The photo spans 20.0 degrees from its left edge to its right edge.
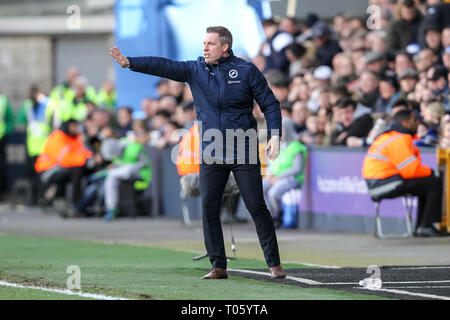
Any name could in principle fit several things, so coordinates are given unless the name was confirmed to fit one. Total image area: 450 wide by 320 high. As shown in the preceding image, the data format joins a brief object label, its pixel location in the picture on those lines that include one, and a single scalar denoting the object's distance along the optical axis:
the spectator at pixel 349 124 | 18.16
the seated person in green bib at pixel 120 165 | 21.28
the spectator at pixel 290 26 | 22.79
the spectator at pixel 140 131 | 22.22
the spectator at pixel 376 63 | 19.47
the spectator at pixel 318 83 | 20.34
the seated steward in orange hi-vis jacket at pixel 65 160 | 22.73
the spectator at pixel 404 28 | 20.50
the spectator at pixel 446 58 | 18.44
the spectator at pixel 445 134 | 16.67
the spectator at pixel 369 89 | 18.94
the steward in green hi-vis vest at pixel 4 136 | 29.03
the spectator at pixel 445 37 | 18.84
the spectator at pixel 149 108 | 24.39
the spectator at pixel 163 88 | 24.56
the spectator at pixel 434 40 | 19.20
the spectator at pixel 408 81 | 18.59
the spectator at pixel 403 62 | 19.09
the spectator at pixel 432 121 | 17.05
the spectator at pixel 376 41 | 20.30
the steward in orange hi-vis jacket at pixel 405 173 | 15.97
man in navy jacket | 10.90
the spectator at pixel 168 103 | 23.83
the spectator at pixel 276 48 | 22.47
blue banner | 23.98
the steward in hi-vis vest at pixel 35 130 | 26.72
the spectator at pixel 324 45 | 21.89
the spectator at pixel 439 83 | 17.91
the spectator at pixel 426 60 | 18.69
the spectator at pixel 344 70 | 20.45
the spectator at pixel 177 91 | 24.38
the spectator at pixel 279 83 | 20.57
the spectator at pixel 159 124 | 22.56
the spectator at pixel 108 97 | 30.52
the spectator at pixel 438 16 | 19.72
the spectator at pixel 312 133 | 19.09
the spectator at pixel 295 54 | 21.97
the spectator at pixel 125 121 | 23.08
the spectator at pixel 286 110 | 19.33
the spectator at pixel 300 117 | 19.80
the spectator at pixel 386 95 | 18.73
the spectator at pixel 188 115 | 20.36
